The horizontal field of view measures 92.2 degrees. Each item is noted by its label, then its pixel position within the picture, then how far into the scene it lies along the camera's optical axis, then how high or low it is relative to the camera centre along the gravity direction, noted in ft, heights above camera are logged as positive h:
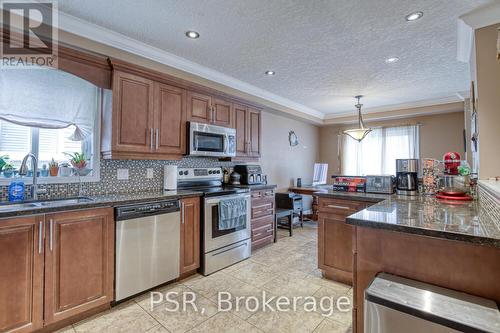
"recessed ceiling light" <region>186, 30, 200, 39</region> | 7.80 +4.44
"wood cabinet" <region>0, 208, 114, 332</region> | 5.36 -2.44
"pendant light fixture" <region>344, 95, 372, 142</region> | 13.64 +2.17
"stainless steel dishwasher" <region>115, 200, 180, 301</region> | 7.12 -2.46
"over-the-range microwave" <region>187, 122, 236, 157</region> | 9.93 +1.27
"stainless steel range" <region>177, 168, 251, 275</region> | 9.31 -2.37
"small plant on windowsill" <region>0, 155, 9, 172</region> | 6.66 +0.23
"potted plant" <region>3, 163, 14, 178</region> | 6.75 -0.05
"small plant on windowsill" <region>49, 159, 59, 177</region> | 7.48 +0.01
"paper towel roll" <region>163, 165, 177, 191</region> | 9.73 -0.34
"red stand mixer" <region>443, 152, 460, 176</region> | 7.63 +0.19
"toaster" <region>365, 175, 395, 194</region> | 8.54 -0.54
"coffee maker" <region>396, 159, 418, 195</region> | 8.30 -0.30
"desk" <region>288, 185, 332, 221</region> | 16.54 -1.51
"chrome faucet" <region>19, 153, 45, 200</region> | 6.78 -0.07
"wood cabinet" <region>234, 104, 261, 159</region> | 12.35 +2.02
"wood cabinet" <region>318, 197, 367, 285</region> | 8.32 -2.47
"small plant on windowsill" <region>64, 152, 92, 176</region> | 7.73 +0.18
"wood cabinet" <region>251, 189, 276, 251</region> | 11.76 -2.48
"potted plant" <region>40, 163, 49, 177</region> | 7.45 -0.08
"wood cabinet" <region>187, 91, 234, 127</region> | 10.18 +2.68
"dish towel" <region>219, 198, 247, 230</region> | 9.67 -1.86
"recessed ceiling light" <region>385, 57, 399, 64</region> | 9.52 +4.41
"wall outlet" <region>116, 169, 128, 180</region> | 8.84 -0.20
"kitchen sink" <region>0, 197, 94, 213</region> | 5.72 -0.95
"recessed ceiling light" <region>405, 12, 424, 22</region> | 6.76 +4.37
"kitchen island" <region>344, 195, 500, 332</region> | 3.59 -1.34
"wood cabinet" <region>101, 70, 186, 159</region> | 8.01 +1.74
